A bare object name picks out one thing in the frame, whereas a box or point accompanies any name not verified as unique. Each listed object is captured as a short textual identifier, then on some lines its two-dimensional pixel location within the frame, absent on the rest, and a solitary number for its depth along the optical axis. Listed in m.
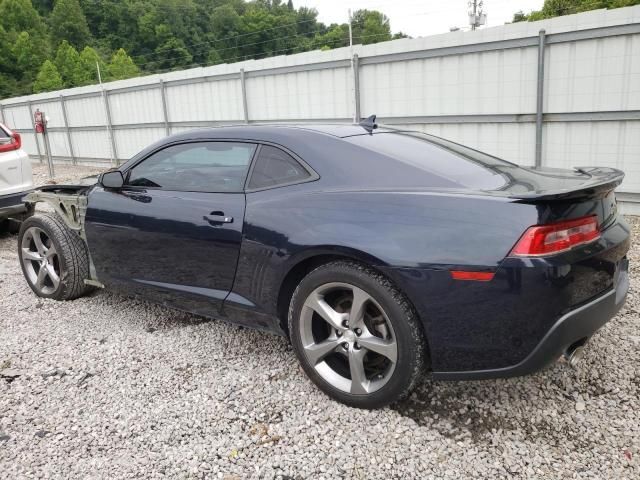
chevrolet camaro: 2.20
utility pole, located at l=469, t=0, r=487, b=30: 38.84
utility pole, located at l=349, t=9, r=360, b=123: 9.37
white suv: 6.16
